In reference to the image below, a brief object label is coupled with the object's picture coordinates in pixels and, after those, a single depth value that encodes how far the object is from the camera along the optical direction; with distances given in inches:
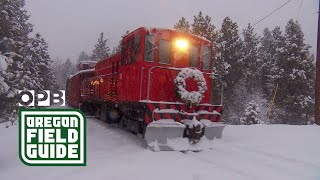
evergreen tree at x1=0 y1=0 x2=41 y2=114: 579.3
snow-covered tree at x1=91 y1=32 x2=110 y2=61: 1945.7
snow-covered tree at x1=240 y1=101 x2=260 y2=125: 765.9
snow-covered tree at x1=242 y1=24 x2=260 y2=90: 1193.7
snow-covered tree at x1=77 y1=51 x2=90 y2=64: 3893.4
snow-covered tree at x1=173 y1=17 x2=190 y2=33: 1084.8
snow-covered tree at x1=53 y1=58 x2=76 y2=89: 3714.8
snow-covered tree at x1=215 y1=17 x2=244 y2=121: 1086.8
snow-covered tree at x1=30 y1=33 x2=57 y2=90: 993.6
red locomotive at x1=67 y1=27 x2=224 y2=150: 249.9
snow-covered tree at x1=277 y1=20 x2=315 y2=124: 981.2
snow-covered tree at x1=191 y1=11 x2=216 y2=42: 1054.5
